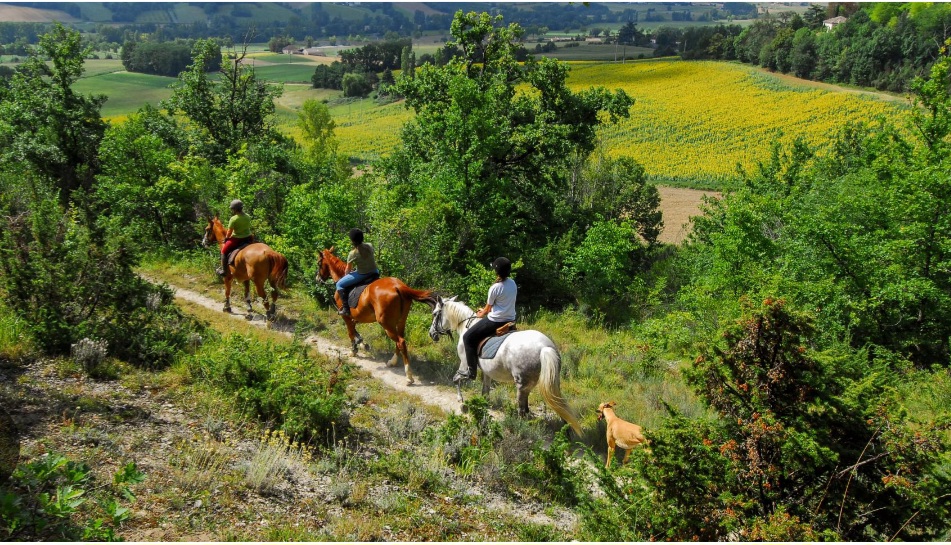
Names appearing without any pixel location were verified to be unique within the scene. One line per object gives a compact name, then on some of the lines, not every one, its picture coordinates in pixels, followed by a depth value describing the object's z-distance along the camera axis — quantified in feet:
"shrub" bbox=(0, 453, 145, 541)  16.15
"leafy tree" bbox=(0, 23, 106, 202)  70.23
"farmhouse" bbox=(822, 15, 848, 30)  345.41
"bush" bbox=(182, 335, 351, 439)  26.84
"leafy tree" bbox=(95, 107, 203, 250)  65.31
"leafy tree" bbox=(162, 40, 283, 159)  82.79
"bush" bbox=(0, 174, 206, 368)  31.17
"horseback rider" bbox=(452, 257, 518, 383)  31.40
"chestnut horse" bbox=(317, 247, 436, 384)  38.37
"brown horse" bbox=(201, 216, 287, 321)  46.26
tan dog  27.09
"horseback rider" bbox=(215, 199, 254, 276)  47.10
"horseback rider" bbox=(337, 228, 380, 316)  40.14
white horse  29.17
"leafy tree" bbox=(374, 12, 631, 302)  59.06
